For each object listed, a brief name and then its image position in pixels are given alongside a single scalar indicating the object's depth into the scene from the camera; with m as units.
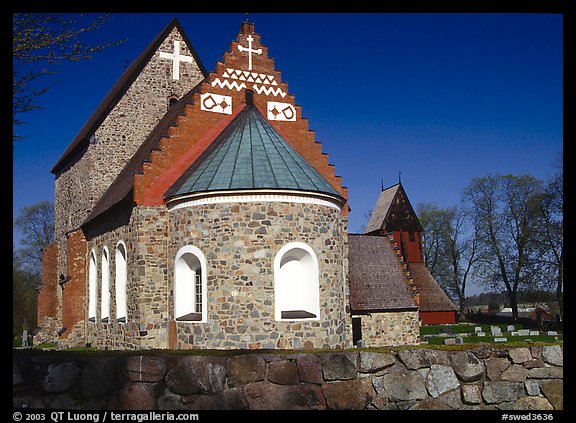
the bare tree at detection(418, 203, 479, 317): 48.44
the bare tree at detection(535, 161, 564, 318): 32.62
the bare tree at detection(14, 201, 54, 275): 42.47
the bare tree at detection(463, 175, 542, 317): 36.56
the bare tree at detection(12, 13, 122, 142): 8.75
